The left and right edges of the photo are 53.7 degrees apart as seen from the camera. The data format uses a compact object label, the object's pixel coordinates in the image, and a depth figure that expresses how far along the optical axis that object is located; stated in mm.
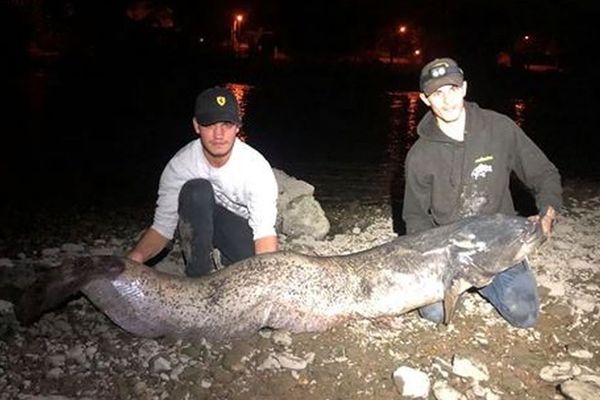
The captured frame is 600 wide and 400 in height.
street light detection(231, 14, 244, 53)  55281
